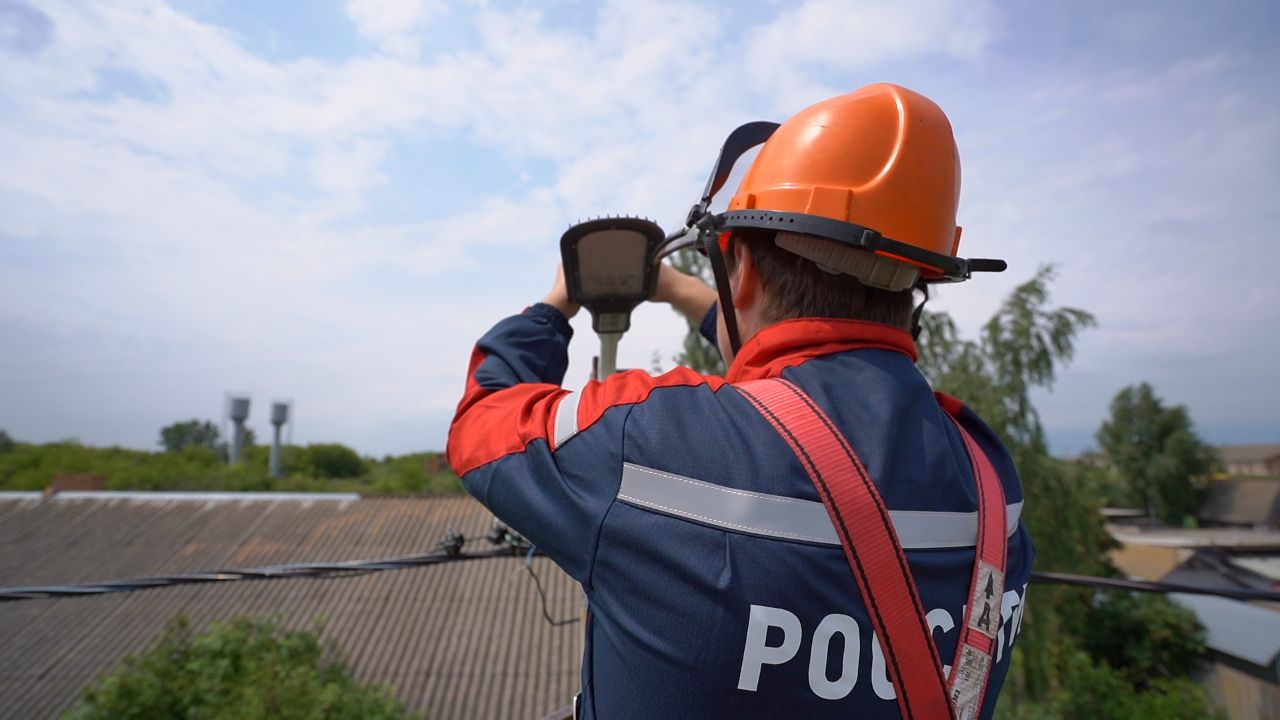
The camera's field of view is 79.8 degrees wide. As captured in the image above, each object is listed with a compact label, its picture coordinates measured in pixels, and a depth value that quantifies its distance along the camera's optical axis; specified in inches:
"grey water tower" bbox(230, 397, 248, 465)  1910.7
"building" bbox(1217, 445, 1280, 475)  3390.7
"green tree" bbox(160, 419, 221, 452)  3324.3
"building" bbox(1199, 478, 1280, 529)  2107.5
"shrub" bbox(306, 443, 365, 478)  2967.5
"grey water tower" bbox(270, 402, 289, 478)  1910.7
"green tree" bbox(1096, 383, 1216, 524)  2124.8
